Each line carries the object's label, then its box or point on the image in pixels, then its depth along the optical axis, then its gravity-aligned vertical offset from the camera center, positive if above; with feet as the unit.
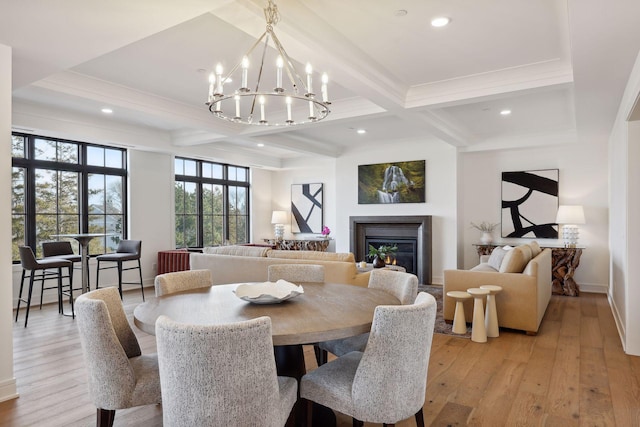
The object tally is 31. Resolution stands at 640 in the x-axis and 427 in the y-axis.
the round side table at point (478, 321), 13.23 -3.44
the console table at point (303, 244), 27.89 -2.03
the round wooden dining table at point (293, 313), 6.04 -1.62
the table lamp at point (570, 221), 20.36 -0.47
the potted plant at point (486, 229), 23.07 -0.95
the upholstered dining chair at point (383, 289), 8.59 -1.68
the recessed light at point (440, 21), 9.54 +4.42
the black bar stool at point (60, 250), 17.03 -1.45
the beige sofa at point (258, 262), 13.82 -1.78
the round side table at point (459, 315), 14.01 -3.48
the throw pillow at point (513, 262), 14.56 -1.75
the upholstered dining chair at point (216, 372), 4.97 -1.92
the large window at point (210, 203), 25.59 +0.77
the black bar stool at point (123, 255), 17.98 -1.72
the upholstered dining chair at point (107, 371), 6.29 -2.40
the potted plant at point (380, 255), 19.27 -1.94
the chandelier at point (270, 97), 7.71 +4.24
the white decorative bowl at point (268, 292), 7.47 -1.45
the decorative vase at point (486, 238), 23.03 -1.42
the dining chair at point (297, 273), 10.50 -1.50
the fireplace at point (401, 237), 24.03 -1.48
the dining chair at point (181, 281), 9.17 -1.51
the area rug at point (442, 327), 13.97 -4.03
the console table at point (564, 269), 20.54 -2.87
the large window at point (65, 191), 18.22 +1.21
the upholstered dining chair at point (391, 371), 5.88 -2.29
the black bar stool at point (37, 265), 15.16 -1.80
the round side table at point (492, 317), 13.73 -3.44
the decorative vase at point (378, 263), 19.21 -2.28
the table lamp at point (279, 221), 30.01 -0.49
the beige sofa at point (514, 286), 13.82 -2.58
